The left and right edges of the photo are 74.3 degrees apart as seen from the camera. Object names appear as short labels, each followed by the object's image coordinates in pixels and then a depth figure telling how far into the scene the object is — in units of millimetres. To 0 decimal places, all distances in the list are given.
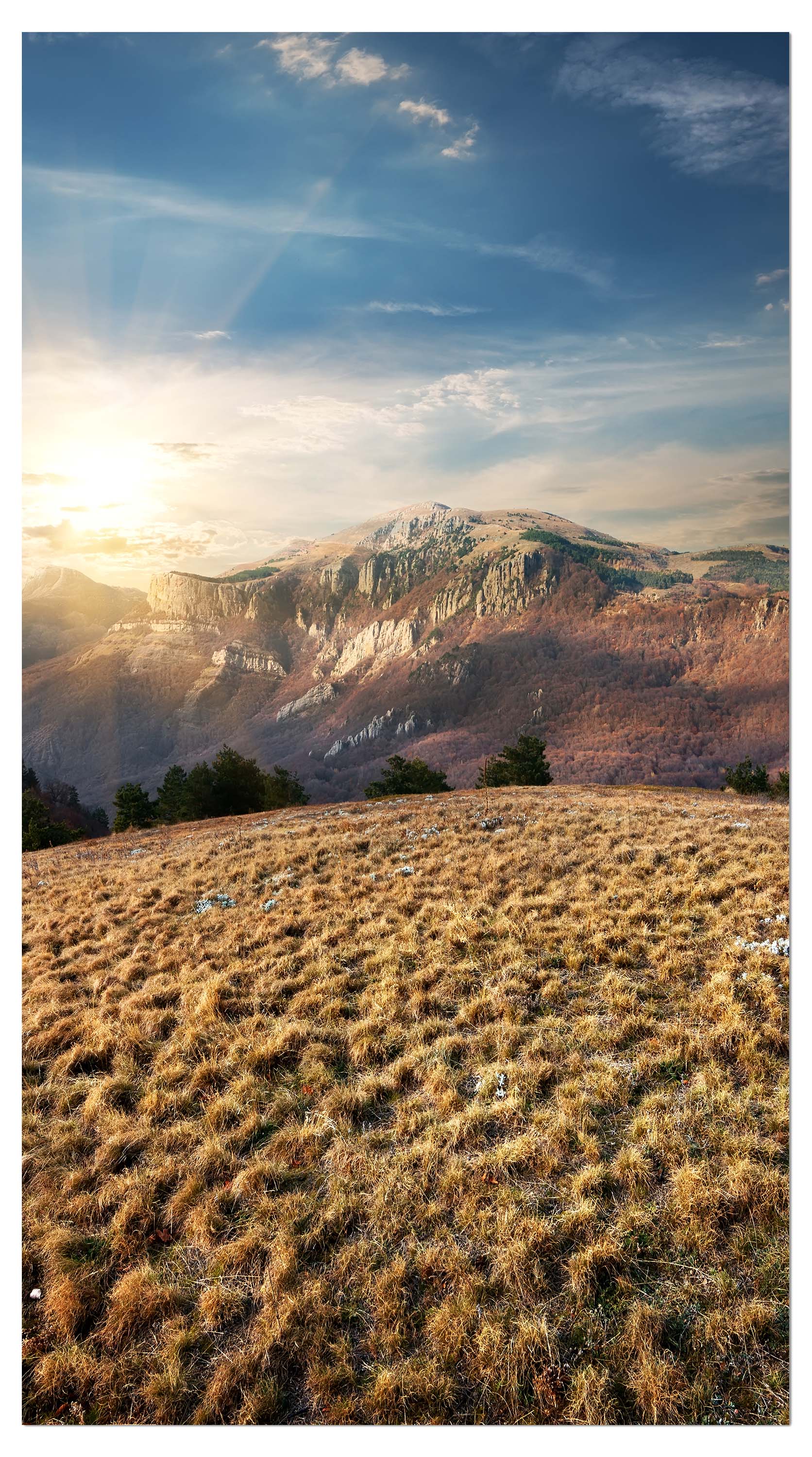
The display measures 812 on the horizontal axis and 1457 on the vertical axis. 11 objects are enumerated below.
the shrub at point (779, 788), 22503
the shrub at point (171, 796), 38531
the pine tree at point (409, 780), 37469
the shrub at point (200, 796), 33344
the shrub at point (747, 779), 27484
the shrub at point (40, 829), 29688
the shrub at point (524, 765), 36969
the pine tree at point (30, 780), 48797
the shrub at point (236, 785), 33844
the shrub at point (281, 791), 37125
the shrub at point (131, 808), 36312
